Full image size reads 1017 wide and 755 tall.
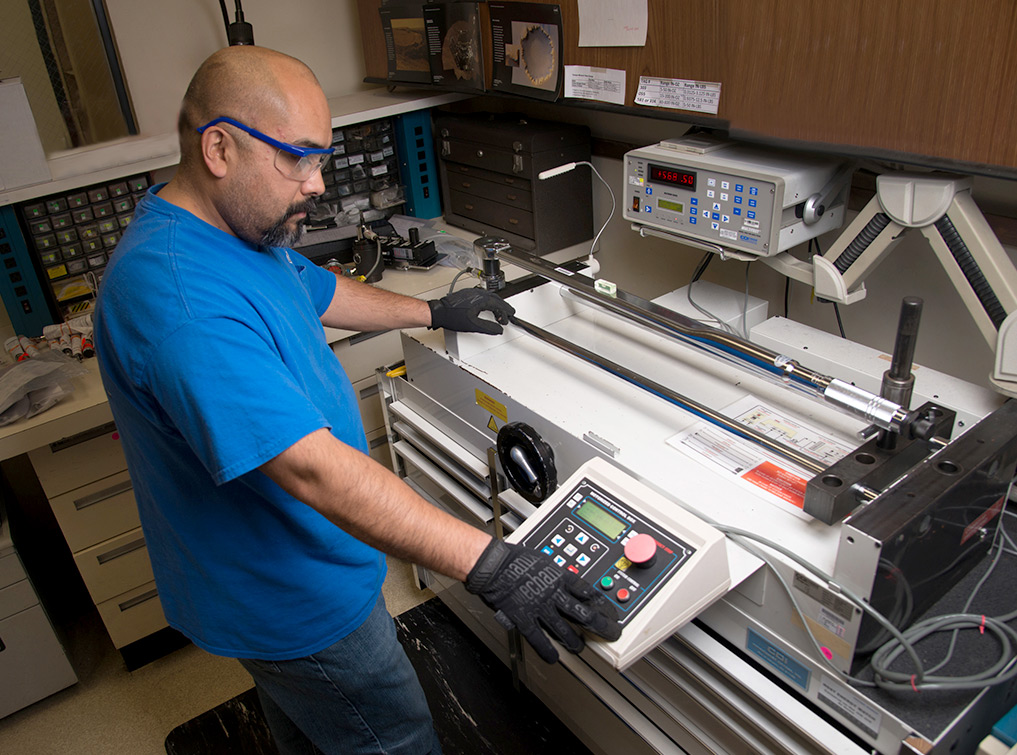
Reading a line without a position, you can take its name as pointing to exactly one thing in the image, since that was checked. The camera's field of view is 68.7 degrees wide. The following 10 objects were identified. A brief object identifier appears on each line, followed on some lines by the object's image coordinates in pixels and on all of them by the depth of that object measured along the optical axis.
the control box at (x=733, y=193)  1.50
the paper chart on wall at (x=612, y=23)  1.64
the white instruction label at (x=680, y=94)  1.54
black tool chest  2.29
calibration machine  0.95
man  0.94
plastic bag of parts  1.72
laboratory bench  1.77
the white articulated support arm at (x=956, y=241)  1.25
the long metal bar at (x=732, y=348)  1.06
